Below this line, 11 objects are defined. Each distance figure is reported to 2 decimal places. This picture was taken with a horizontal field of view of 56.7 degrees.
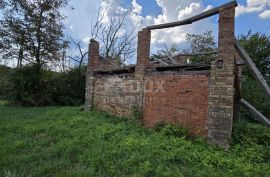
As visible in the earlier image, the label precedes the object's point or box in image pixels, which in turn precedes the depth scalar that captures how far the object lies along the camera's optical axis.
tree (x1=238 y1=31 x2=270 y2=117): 21.92
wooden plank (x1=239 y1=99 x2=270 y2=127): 6.87
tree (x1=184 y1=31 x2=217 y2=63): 27.94
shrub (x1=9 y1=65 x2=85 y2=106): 17.55
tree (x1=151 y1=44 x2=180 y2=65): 30.08
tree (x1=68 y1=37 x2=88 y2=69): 26.81
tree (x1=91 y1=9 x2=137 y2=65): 30.44
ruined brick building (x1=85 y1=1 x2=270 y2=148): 6.36
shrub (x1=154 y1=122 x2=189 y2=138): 7.02
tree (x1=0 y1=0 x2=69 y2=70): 19.16
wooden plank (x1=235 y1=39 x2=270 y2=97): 6.70
